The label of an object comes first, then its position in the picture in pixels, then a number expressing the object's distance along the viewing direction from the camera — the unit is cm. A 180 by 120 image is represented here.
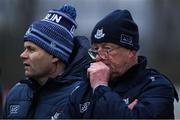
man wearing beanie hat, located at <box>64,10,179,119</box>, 756
